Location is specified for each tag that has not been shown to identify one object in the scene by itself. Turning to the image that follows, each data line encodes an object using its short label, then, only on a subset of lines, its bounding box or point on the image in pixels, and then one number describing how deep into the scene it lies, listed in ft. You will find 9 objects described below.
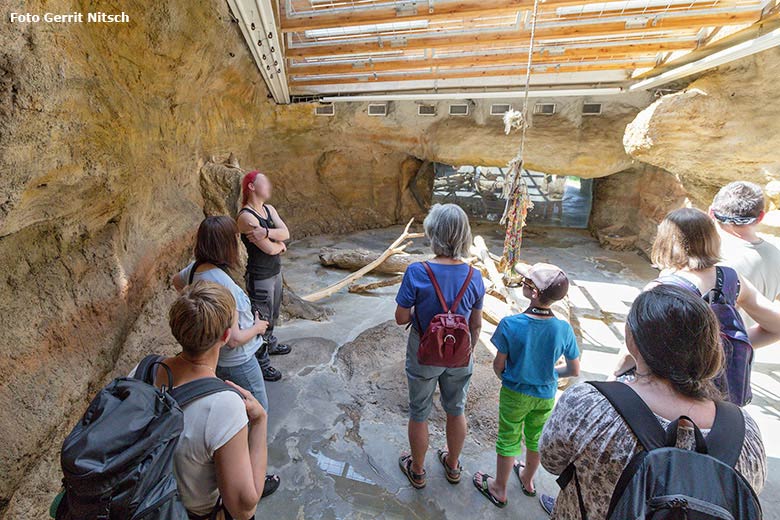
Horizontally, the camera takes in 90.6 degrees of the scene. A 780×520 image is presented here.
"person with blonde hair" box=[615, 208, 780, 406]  5.48
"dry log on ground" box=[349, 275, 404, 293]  19.26
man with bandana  6.15
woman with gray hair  6.22
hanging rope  13.27
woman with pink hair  9.31
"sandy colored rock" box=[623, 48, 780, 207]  15.07
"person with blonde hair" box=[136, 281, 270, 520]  3.68
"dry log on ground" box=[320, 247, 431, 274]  22.21
